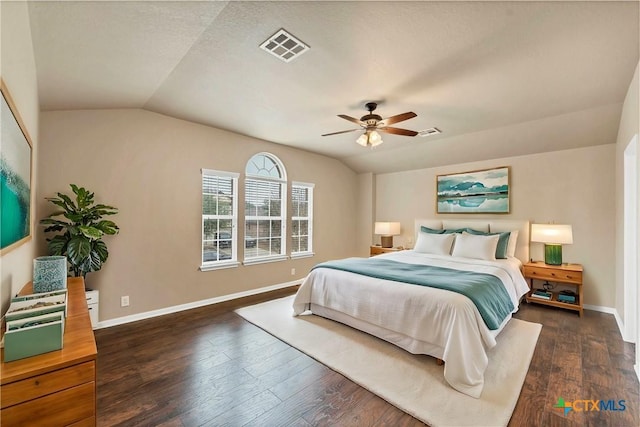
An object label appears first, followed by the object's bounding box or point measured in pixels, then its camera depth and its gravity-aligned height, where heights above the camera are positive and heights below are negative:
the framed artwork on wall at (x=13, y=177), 1.34 +0.20
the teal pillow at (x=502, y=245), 4.29 -0.49
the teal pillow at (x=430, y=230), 5.12 -0.32
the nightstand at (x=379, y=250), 5.89 -0.79
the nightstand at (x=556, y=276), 3.77 -0.89
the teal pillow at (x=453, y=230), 4.95 -0.30
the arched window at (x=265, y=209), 4.82 +0.08
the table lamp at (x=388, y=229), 5.88 -0.33
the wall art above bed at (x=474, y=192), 4.80 +0.40
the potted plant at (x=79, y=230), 2.84 -0.17
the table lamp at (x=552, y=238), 3.93 -0.35
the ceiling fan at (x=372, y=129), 3.17 +0.99
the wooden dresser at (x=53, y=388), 1.02 -0.68
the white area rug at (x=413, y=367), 1.94 -1.37
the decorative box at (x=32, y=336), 1.10 -0.51
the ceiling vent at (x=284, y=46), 2.13 +1.35
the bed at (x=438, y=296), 2.31 -0.86
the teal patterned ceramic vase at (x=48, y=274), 1.87 -0.41
